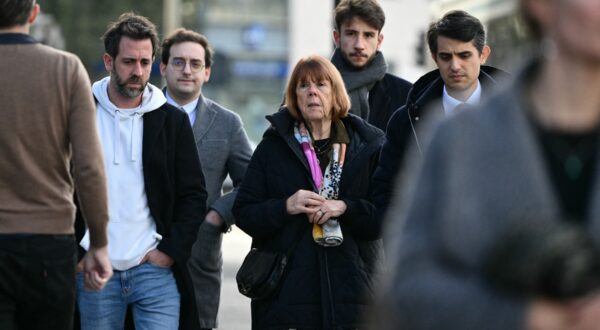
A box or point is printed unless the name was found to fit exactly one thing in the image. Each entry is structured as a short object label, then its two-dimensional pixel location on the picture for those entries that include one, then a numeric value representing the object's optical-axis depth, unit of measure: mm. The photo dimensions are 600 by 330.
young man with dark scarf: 16453
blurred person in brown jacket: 10086
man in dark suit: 13234
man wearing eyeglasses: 15656
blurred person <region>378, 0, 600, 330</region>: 4445
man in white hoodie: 13055
